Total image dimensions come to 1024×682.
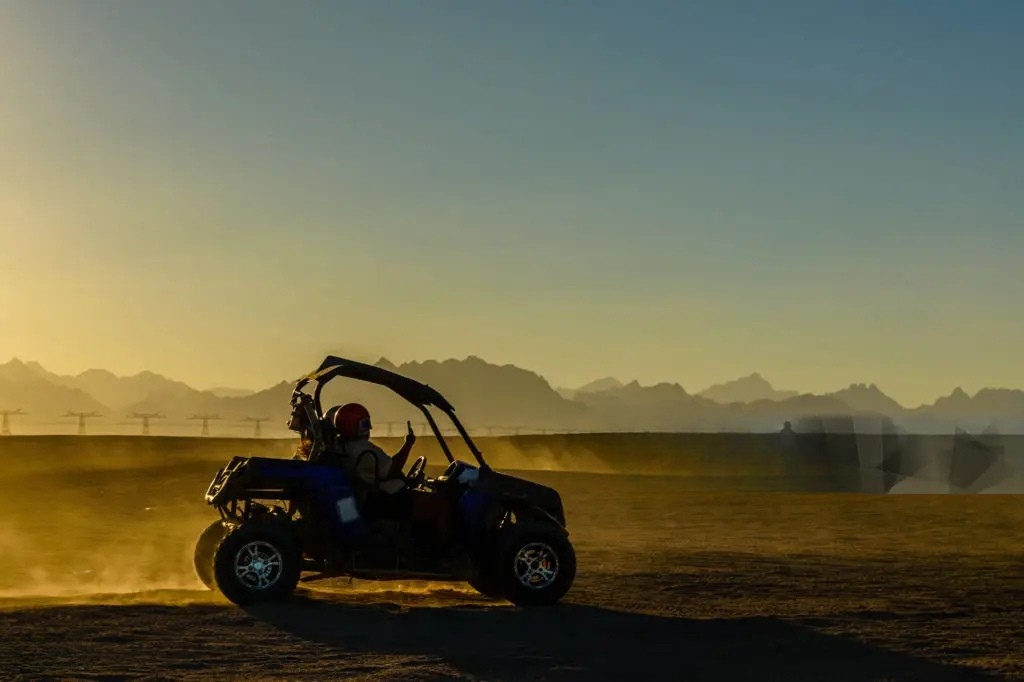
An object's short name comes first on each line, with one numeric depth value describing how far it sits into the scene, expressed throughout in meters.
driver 15.42
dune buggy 14.77
